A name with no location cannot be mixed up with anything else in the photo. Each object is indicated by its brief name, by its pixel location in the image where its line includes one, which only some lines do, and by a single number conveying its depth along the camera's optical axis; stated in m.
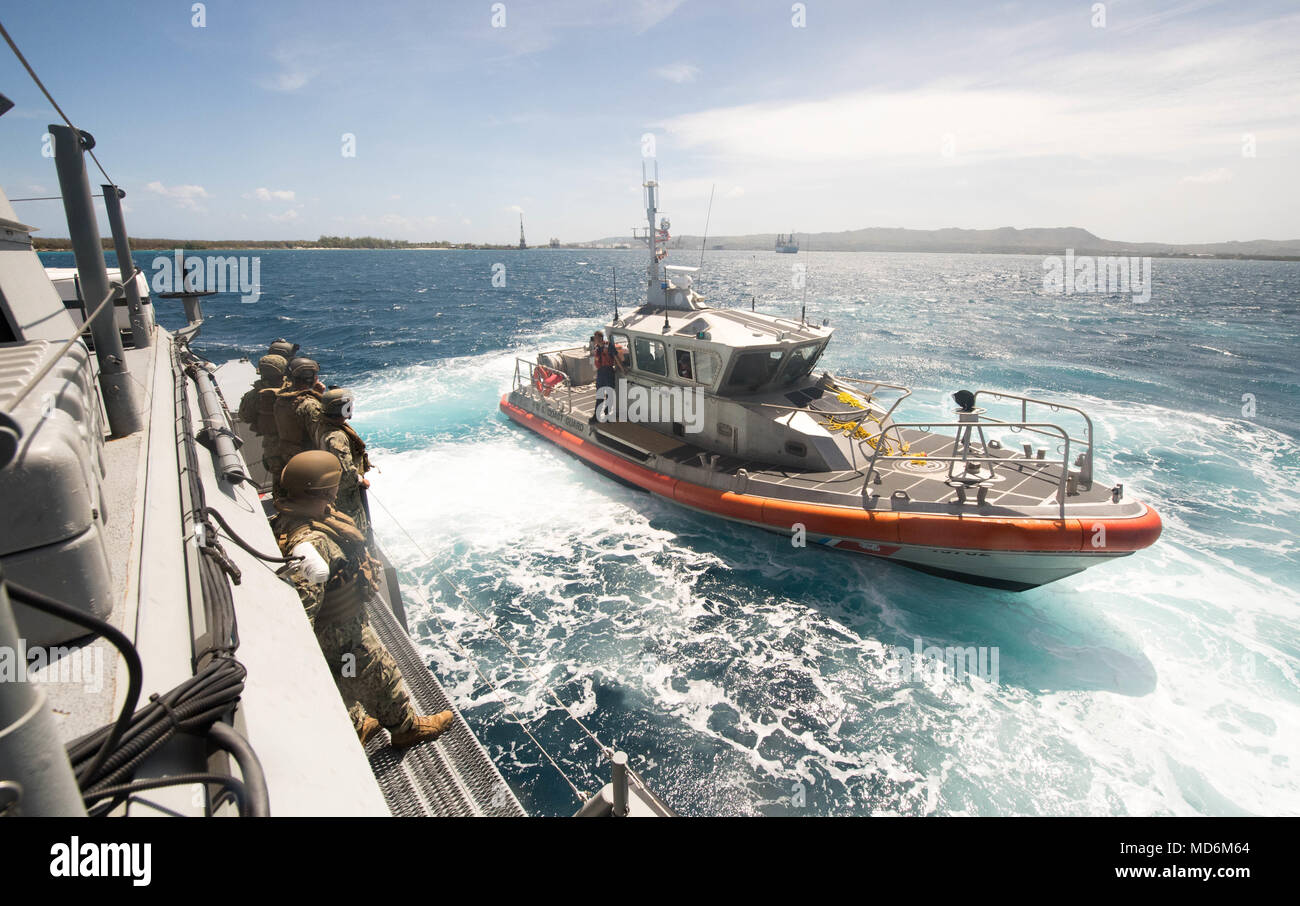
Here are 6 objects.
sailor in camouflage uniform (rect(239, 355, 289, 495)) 6.57
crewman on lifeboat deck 12.94
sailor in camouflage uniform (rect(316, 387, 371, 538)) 5.06
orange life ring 15.32
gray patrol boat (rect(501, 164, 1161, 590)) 8.01
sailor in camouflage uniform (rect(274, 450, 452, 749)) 3.49
